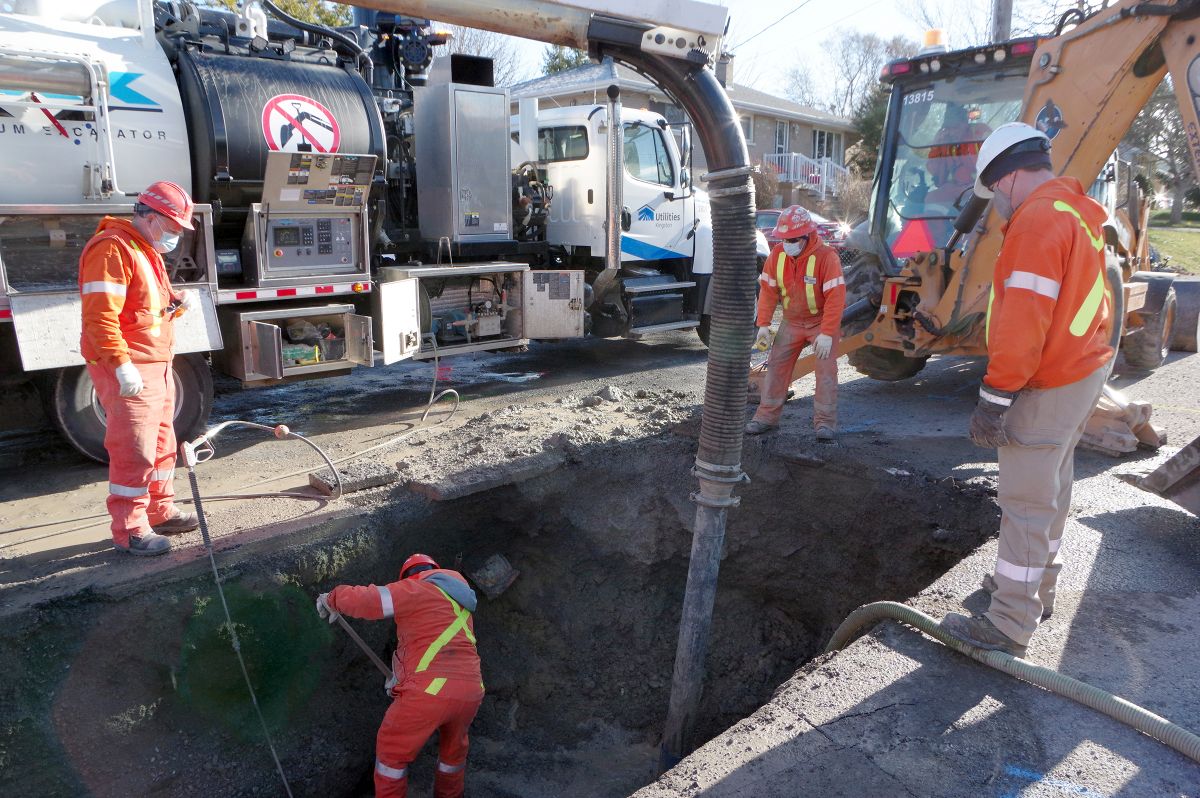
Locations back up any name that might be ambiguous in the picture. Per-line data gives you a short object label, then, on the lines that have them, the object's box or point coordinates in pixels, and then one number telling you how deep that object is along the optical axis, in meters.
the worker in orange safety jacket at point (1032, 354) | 3.06
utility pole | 13.48
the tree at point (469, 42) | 25.17
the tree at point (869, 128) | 29.17
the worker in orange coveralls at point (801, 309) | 6.10
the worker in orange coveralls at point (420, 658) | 3.93
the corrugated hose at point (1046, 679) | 2.76
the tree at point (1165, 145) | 25.36
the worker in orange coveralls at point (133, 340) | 4.15
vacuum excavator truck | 5.46
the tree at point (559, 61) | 30.03
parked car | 19.69
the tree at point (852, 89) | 44.94
